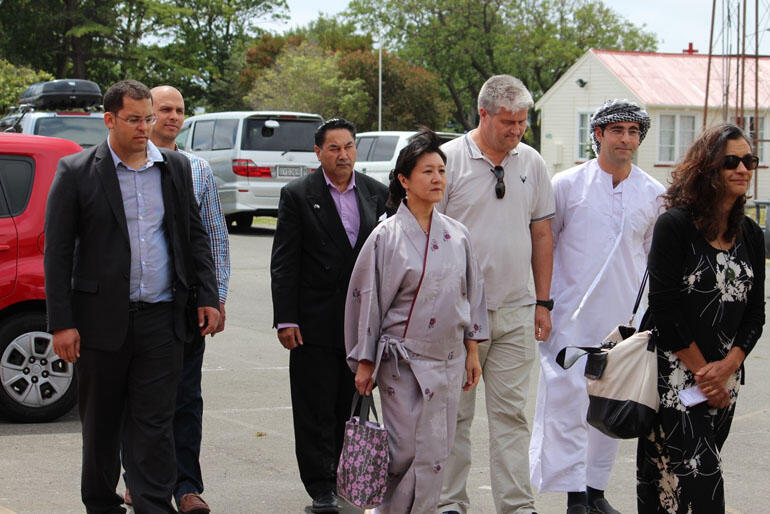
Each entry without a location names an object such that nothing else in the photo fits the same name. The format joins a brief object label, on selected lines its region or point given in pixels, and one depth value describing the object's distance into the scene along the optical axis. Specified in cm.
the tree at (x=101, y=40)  5359
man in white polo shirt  561
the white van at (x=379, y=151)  2170
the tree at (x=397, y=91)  5112
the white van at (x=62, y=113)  1620
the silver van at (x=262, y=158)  2022
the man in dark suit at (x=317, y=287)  597
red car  764
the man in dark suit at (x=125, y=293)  498
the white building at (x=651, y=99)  4241
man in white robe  590
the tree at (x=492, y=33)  6047
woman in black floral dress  435
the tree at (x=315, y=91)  4950
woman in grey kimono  491
